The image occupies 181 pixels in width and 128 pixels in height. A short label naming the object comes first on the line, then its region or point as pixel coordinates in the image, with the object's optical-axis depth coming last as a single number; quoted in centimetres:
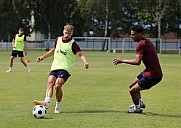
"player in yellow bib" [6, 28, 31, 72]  2462
